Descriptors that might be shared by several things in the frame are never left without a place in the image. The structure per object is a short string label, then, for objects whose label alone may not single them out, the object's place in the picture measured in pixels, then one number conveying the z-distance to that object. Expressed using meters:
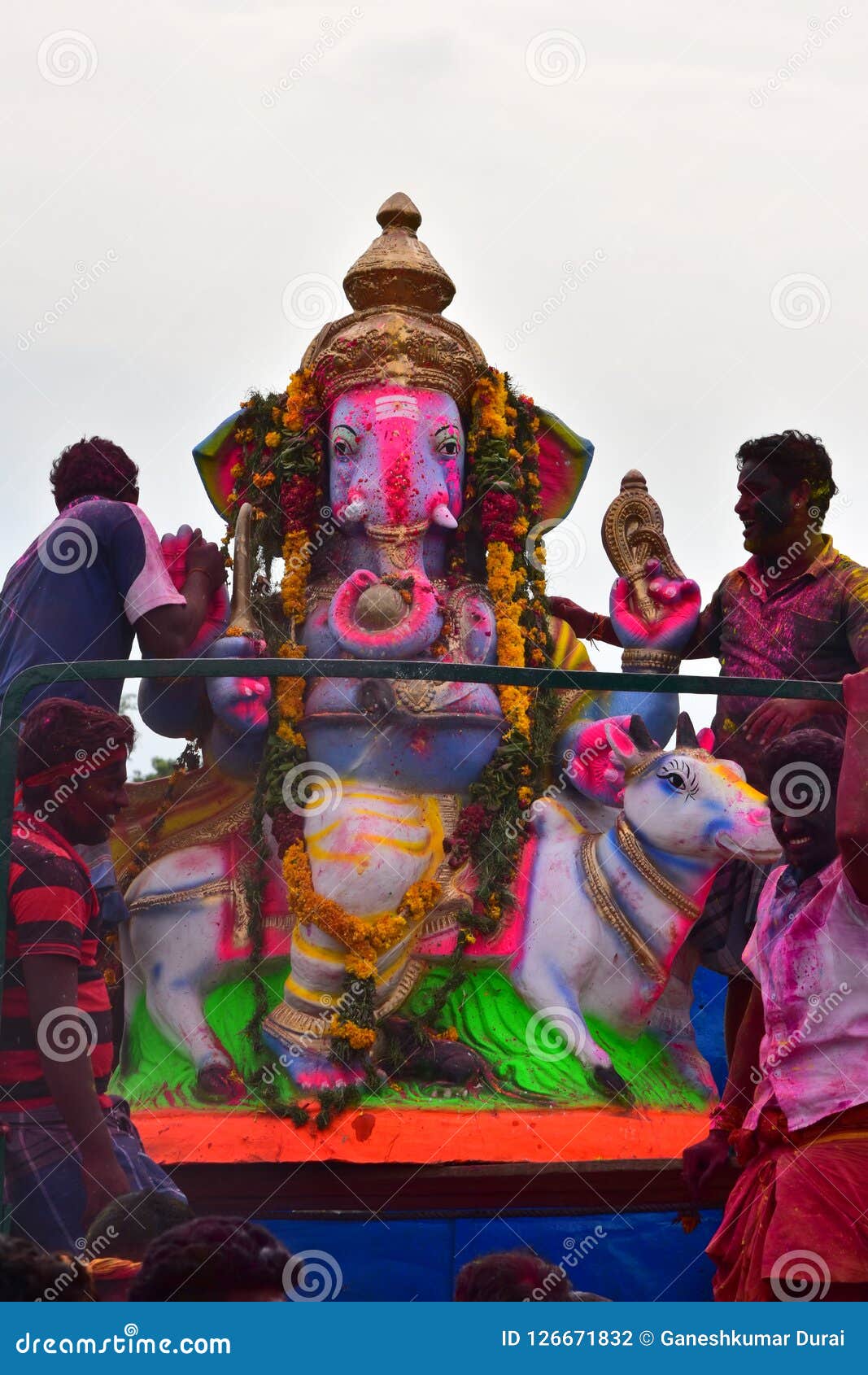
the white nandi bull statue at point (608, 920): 5.64
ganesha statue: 5.74
